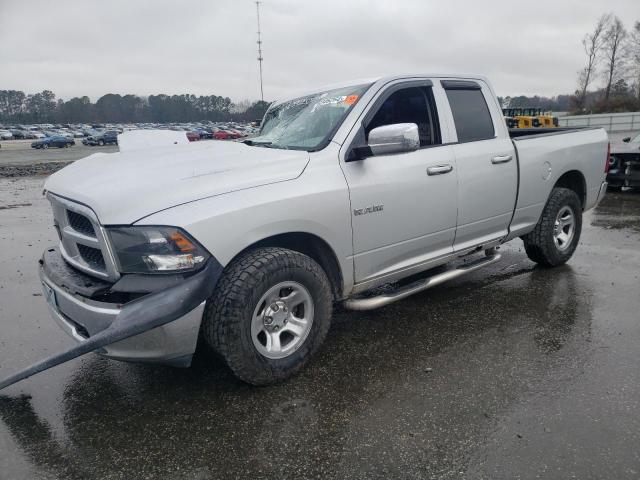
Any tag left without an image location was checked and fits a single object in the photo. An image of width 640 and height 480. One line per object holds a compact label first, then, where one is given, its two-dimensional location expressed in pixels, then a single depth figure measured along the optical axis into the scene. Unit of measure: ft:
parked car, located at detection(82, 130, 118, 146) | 155.94
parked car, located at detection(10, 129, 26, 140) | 224.33
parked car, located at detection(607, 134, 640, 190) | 33.83
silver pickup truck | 9.05
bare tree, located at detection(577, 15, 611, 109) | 215.31
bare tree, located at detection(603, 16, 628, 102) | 210.79
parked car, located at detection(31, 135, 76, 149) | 145.48
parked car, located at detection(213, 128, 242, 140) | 141.38
